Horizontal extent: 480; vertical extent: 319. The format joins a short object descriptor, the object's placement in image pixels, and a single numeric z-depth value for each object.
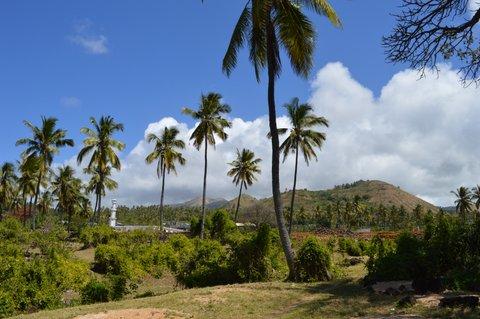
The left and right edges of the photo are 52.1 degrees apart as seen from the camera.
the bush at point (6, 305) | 14.58
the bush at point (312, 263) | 16.52
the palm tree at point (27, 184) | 59.67
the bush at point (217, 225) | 41.97
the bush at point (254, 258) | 18.09
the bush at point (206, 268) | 18.62
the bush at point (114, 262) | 25.27
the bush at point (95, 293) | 16.39
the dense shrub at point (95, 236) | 35.87
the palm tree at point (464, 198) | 80.25
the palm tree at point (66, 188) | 62.03
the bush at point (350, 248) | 35.72
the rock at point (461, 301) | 9.68
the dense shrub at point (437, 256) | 13.45
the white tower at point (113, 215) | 67.54
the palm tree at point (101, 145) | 42.28
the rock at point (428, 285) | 11.53
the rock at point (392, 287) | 11.91
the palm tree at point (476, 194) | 79.97
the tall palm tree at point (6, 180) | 68.88
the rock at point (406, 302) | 10.55
